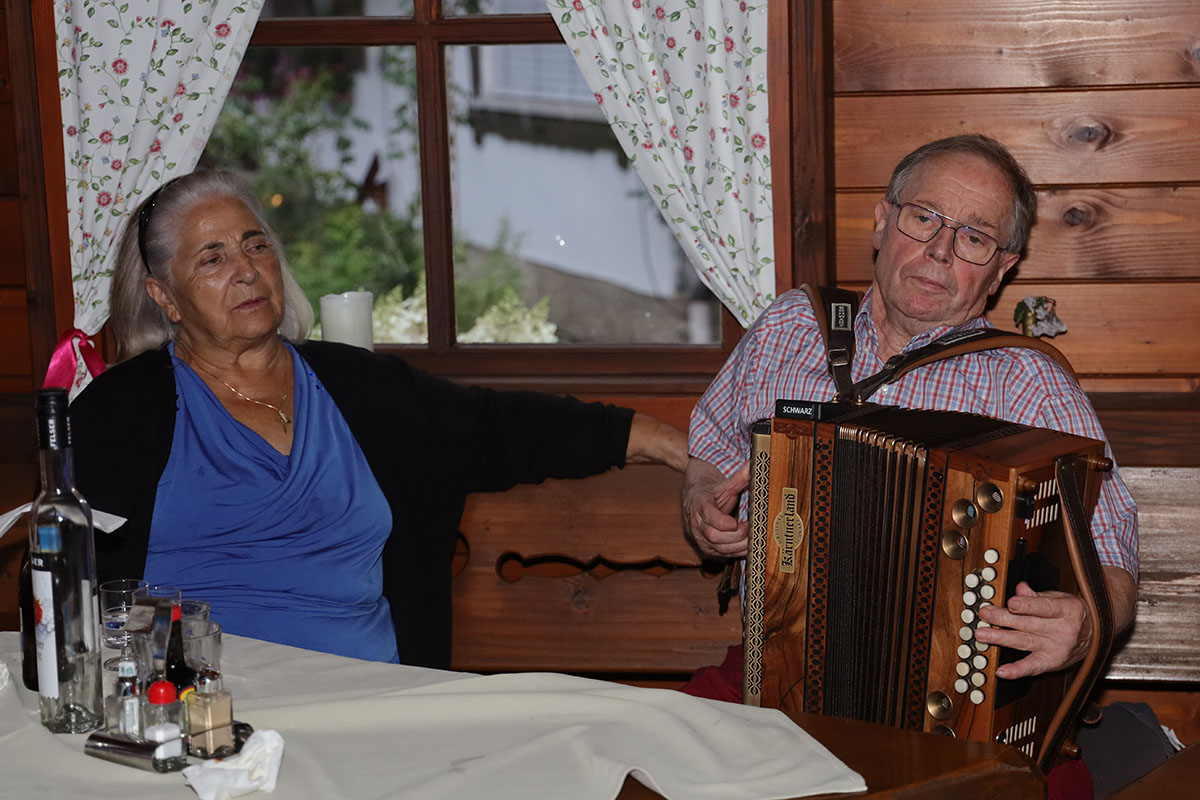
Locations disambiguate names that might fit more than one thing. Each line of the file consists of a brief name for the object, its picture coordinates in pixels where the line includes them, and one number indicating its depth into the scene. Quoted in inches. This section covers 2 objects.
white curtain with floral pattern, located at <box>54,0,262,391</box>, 102.7
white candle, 101.1
